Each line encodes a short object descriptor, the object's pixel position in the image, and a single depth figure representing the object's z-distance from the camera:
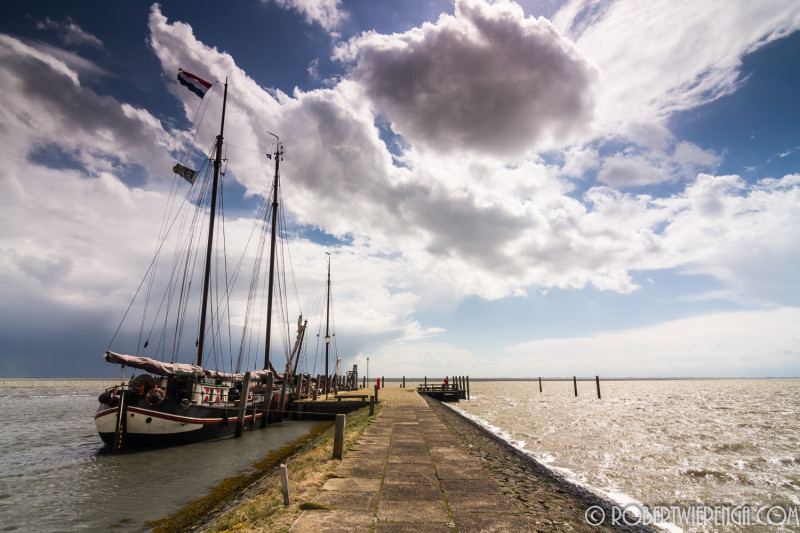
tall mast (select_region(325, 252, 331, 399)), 37.12
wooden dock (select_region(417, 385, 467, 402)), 46.84
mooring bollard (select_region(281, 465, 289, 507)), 6.41
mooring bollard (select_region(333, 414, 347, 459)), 9.90
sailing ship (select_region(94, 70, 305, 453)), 16.61
